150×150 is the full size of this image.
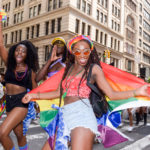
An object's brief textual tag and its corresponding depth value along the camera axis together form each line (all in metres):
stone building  27.89
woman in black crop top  2.86
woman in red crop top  2.03
